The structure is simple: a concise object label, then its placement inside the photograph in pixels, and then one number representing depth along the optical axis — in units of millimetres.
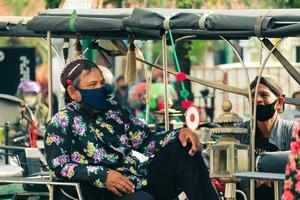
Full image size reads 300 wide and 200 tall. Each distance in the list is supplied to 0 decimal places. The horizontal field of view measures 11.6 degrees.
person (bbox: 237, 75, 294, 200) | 11648
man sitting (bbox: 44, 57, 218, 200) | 10180
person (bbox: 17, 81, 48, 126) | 22125
